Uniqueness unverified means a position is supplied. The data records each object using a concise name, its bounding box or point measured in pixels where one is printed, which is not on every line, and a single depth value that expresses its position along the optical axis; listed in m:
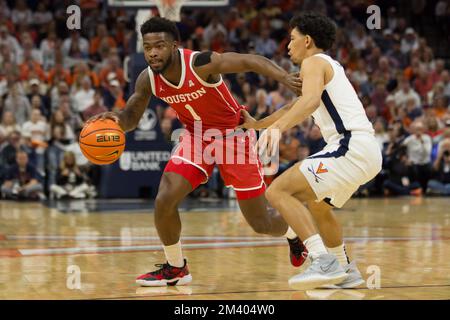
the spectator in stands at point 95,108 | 13.89
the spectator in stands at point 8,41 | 15.31
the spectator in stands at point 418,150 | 14.21
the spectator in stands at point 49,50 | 15.66
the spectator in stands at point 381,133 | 14.23
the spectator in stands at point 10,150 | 13.22
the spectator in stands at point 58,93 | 14.12
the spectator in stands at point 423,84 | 16.31
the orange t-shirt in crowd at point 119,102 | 13.84
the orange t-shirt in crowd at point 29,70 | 14.71
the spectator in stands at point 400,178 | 14.02
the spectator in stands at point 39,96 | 14.04
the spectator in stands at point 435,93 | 15.59
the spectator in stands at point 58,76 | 14.71
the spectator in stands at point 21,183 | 13.05
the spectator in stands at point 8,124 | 13.40
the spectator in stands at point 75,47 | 15.84
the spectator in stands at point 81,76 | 14.63
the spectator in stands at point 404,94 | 15.59
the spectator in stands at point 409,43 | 17.48
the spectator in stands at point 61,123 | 13.45
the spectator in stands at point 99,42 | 15.95
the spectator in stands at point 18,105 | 13.91
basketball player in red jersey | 5.95
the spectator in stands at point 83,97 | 14.39
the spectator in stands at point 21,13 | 16.78
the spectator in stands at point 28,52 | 15.30
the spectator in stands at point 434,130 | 14.45
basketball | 6.23
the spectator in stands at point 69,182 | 13.16
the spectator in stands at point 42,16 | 16.98
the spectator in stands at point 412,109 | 15.27
